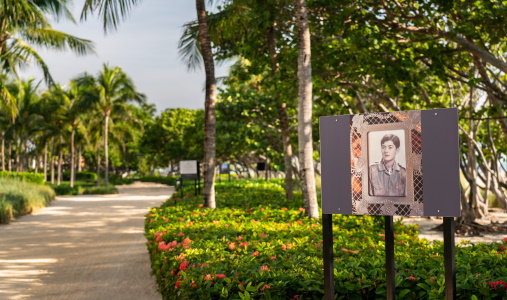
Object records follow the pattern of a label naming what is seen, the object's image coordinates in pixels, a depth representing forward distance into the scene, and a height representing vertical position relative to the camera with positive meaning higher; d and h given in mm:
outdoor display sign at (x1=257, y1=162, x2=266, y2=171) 23516 +214
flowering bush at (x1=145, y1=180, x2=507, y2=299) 3328 -811
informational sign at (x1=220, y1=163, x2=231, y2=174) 27688 +100
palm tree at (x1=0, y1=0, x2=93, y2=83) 16016 +5029
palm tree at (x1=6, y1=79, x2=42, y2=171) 34491 +5120
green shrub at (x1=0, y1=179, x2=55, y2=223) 14512 -943
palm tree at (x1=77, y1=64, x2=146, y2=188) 34938 +6298
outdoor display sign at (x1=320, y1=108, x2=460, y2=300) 2947 -9
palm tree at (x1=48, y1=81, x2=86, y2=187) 33372 +4762
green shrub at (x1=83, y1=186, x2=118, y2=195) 30859 -1260
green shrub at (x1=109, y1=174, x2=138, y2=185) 46641 -901
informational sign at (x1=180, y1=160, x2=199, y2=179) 12805 +54
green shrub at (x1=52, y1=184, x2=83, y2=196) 29275 -1164
